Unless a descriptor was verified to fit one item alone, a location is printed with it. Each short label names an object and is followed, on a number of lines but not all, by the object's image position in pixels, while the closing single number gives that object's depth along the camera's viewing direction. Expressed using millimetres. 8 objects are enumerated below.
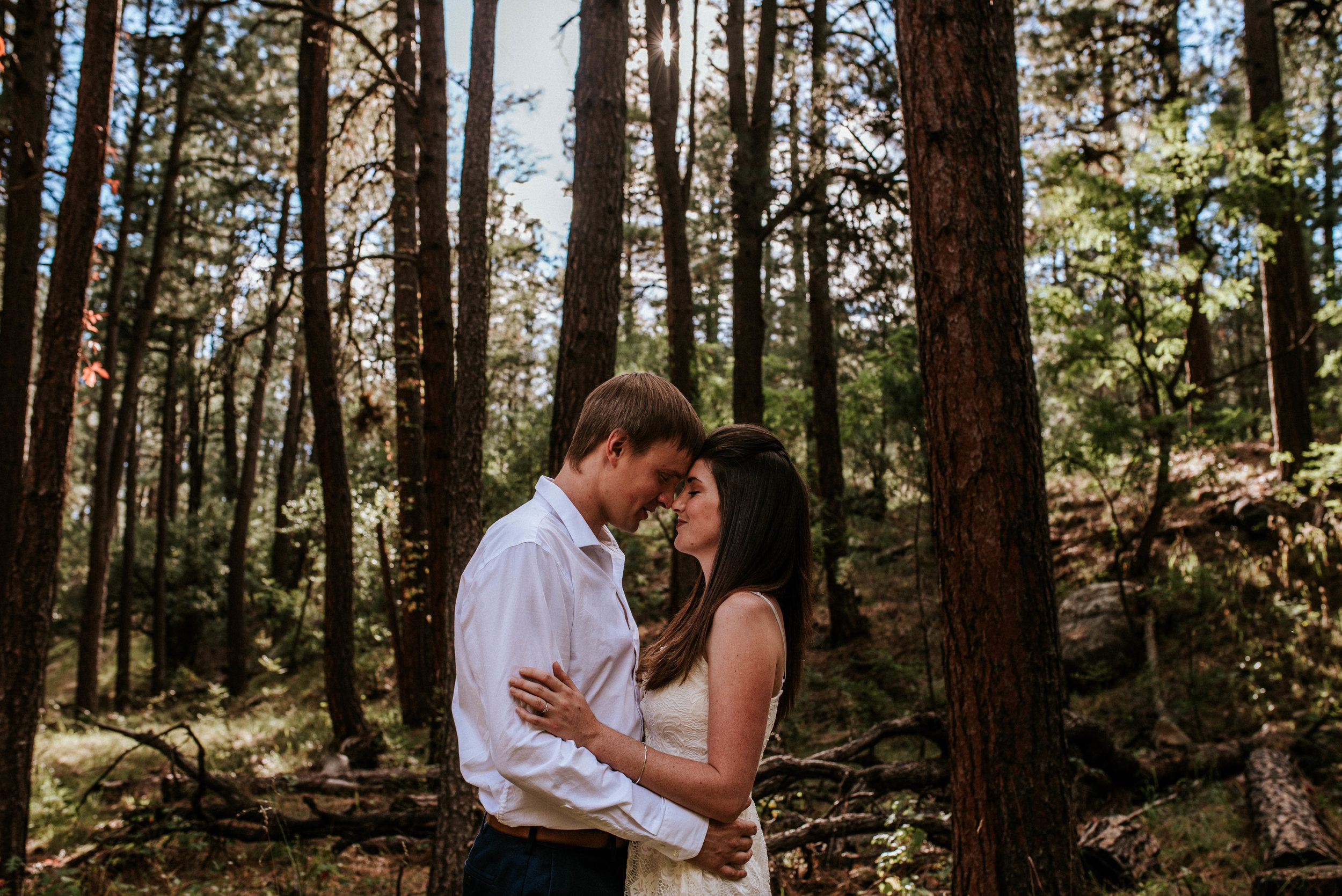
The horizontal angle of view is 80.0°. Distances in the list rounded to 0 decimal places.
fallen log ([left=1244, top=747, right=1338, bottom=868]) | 4508
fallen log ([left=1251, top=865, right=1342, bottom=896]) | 3975
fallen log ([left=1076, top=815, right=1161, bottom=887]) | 4488
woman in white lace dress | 1971
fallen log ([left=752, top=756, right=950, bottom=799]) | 5309
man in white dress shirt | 1882
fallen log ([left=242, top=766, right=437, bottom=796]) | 6824
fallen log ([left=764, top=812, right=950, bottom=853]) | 4562
